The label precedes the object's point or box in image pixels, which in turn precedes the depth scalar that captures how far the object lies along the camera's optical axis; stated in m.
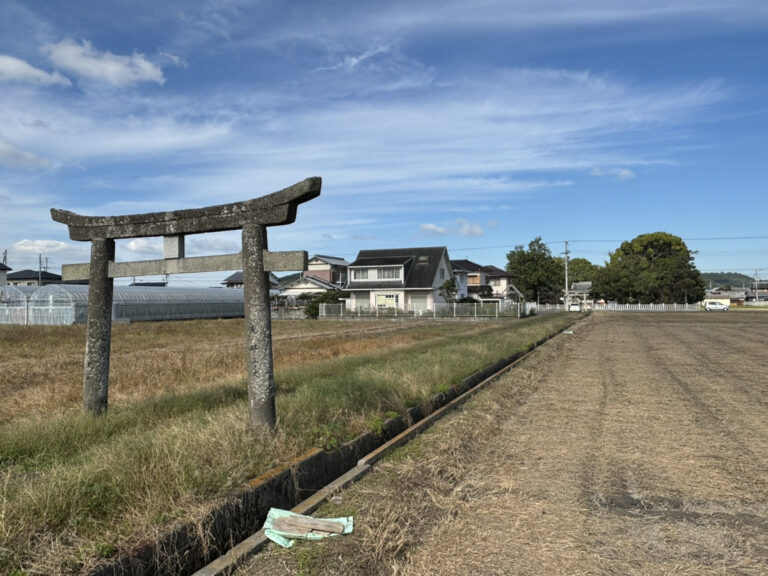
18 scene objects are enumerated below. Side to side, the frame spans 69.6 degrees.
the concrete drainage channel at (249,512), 3.15
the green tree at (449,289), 44.47
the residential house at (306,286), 62.41
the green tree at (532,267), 67.19
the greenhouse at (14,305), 31.48
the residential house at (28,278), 69.96
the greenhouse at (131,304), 31.20
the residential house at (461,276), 54.79
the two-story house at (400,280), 45.84
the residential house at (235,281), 72.04
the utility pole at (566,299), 63.19
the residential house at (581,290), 84.65
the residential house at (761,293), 133.10
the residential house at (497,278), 74.05
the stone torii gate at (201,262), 5.37
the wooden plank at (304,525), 3.80
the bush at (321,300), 43.88
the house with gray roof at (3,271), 60.69
